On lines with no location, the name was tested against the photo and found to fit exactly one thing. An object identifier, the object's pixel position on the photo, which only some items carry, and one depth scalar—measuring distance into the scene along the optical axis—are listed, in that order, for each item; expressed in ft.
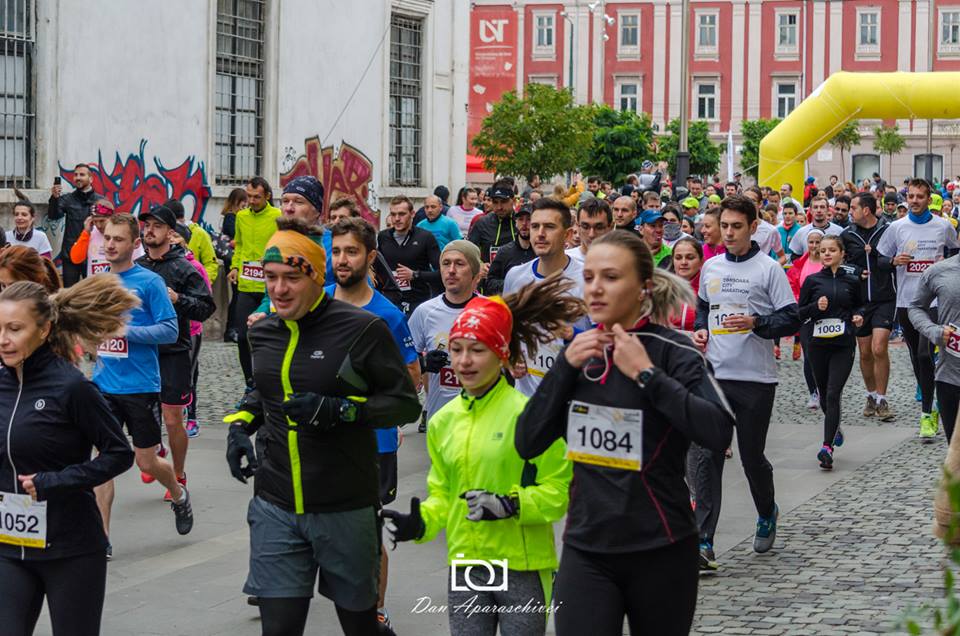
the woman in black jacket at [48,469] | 16.72
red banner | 149.18
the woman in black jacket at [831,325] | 37.83
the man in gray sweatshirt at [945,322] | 29.17
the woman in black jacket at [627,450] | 14.40
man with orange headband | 17.06
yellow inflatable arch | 97.96
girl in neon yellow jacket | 16.08
